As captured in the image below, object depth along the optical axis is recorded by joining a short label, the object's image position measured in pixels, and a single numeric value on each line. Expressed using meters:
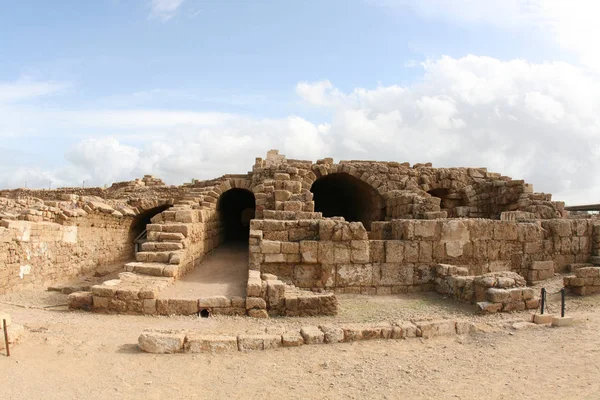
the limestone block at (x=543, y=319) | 6.61
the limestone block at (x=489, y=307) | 7.45
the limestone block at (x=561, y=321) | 6.55
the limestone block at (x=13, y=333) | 5.22
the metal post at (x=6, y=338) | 5.08
